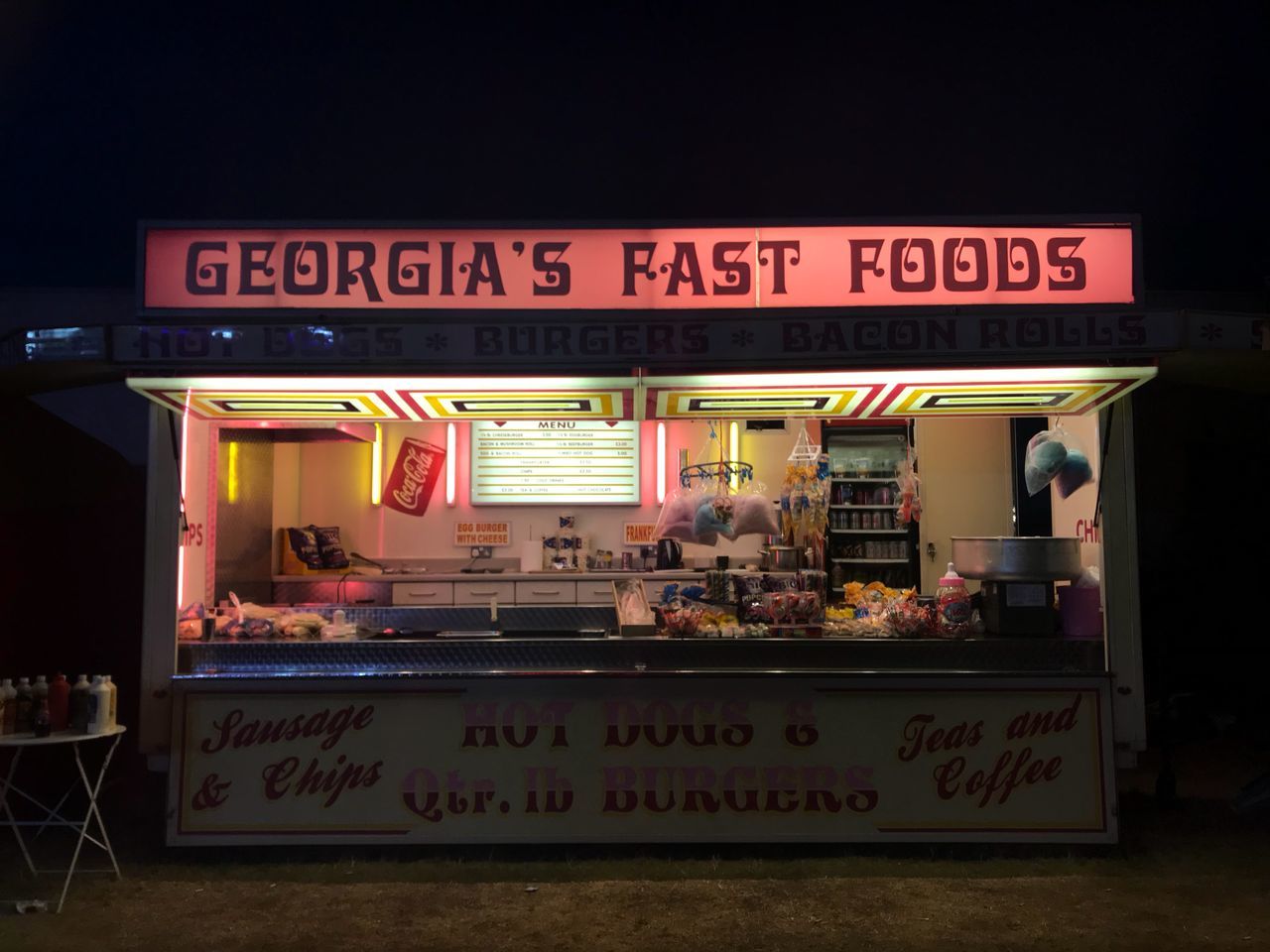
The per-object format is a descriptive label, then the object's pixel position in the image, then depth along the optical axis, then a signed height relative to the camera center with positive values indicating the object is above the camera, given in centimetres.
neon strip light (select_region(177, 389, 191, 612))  532 +10
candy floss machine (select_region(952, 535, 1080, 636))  535 -30
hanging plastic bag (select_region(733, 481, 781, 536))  604 +7
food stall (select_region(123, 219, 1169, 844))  490 -48
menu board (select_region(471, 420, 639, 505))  971 +67
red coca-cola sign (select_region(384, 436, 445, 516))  978 +55
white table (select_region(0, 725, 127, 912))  448 -136
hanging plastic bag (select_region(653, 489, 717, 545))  608 +6
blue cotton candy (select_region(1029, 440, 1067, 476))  545 +40
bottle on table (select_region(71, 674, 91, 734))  470 -89
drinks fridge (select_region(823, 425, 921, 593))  1024 +15
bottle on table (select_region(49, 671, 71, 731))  475 -88
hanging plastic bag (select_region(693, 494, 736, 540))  597 +6
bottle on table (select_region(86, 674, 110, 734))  469 -90
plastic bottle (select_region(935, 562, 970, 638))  534 -49
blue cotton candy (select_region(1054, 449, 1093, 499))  546 +31
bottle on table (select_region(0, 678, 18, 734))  458 -88
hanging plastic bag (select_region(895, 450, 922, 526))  650 +24
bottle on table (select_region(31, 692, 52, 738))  462 -96
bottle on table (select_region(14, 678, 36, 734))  468 -91
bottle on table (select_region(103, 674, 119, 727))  479 -91
